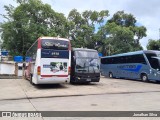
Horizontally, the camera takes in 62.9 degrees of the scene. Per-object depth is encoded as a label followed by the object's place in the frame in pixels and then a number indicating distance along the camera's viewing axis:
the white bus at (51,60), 8.54
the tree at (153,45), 23.28
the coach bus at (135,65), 12.14
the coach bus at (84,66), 10.17
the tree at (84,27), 27.94
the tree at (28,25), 21.77
